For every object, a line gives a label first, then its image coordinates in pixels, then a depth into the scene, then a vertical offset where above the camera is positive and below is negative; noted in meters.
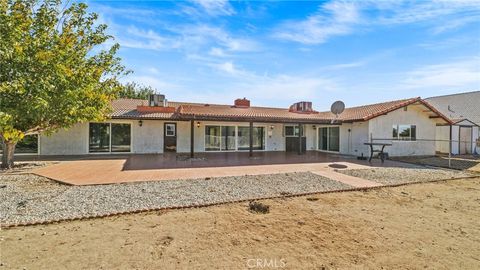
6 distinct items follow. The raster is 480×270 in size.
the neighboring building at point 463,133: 19.91 +0.26
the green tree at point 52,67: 7.41 +2.38
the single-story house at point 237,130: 15.29 +0.35
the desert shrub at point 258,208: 5.68 -1.71
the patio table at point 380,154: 13.97 -1.04
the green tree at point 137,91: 36.06 +6.79
